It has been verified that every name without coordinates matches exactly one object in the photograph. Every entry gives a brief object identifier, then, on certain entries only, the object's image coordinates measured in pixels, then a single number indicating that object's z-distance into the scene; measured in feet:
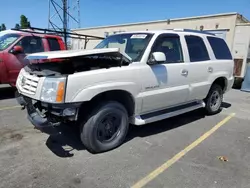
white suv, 10.61
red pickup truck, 22.11
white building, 38.81
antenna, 90.74
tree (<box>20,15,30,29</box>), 136.64
